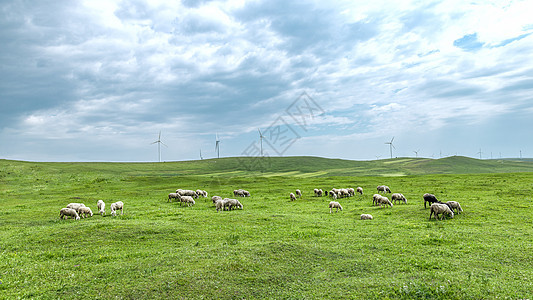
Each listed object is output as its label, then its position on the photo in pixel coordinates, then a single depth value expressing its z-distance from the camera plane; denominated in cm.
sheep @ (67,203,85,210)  2710
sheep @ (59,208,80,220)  2516
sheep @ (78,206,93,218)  2670
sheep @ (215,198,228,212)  3024
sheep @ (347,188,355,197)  4394
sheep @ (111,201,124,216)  2668
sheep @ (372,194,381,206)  3247
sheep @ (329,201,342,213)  2957
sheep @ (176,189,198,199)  4268
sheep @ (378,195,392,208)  3086
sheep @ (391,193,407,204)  3394
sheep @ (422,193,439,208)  2759
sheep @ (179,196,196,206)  3531
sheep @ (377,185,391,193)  4512
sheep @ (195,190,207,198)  4457
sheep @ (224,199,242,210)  3094
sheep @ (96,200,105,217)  2793
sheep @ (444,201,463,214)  2425
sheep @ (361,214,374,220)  2425
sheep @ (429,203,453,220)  2241
